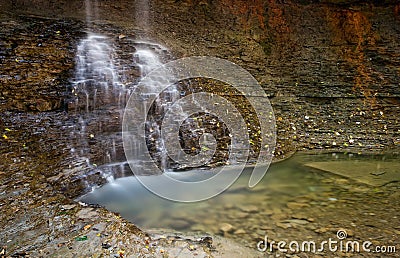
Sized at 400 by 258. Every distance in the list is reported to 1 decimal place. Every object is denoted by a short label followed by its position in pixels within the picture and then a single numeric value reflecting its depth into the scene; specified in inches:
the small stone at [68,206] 123.0
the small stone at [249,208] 131.3
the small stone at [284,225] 116.0
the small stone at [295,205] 132.3
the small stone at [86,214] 118.3
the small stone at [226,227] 116.6
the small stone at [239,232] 114.0
